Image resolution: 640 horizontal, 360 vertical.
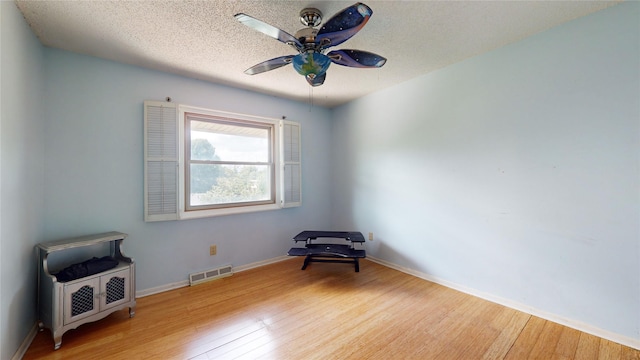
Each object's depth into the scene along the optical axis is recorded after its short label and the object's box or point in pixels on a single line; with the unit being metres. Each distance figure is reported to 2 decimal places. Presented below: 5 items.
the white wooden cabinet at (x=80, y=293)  1.74
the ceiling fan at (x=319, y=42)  1.37
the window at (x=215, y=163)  2.56
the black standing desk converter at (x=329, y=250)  3.00
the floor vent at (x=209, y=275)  2.76
